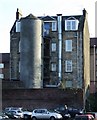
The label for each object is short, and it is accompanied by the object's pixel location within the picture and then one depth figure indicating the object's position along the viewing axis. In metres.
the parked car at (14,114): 52.88
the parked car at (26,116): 53.12
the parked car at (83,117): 39.62
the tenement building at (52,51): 74.25
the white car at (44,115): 51.34
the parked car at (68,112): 53.66
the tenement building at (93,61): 103.08
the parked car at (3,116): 46.72
